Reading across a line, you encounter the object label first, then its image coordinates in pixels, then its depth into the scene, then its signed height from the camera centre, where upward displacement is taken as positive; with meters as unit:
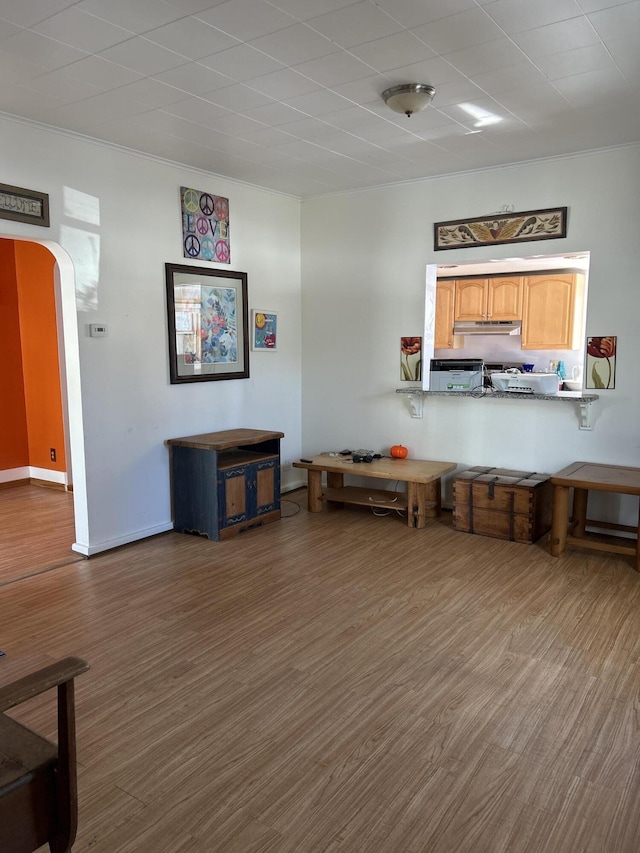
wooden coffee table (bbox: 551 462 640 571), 3.91 -1.01
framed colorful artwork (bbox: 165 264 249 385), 4.72 +0.13
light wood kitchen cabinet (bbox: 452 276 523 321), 6.85 +0.47
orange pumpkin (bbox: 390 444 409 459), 5.36 -0.94
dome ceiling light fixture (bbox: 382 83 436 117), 3.23 +1.26
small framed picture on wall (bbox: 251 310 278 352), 5.47 +0.09
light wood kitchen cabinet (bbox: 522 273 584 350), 6.48 +0.31
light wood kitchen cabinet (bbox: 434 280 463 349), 7.36 +0.30
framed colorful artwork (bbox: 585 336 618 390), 4.44 -0.15
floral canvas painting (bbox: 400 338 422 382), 5.35 -0.16
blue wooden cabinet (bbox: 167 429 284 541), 4.55 -1.06
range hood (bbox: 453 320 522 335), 6.89 +0.15
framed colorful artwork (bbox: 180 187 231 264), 4.74 +0.88
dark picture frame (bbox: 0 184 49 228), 3.62 +0.79
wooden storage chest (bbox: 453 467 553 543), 4.43 -1.17
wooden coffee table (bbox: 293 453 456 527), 4.83 -1.17
